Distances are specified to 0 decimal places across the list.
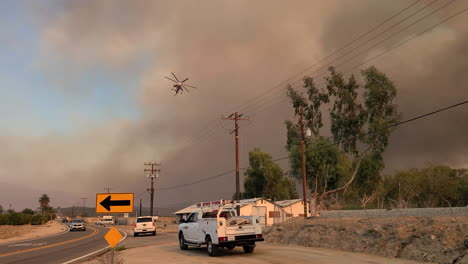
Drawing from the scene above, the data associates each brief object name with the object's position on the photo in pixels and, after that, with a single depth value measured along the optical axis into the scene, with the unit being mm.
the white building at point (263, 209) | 54219
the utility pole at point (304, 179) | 36412
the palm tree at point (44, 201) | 171188
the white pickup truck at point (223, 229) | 17266
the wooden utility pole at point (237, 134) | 39906
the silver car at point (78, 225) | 55000
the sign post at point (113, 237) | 10578
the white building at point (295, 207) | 59562
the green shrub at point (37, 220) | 84938
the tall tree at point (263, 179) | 78688
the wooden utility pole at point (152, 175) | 73969
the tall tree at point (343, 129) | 50062
